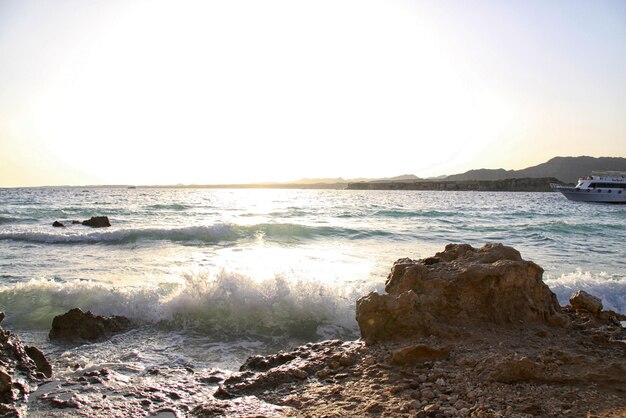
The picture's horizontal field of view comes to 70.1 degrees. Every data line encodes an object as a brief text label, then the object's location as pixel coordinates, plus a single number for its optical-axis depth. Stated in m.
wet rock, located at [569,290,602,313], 5.65
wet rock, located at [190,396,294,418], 3.50
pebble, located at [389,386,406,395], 3.56
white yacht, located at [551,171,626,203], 50.34
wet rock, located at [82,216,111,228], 23.70
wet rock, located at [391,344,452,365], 4.07
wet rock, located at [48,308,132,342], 5.80
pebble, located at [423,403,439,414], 3.14
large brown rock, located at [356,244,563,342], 4.74
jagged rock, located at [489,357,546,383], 3.51
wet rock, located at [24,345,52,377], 4.47
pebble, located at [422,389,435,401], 3.38
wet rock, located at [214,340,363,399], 4.05
